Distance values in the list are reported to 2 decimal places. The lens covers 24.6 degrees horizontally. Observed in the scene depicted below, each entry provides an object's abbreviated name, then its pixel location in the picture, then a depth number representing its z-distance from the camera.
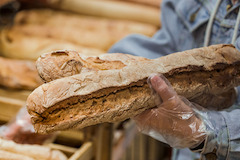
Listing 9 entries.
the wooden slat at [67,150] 1.14
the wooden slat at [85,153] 1.07
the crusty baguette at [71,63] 0.89
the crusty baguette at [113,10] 1.99
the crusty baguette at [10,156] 0.98
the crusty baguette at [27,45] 1.57
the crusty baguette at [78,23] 1.84
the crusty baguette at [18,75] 1.38
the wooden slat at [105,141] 1.20
